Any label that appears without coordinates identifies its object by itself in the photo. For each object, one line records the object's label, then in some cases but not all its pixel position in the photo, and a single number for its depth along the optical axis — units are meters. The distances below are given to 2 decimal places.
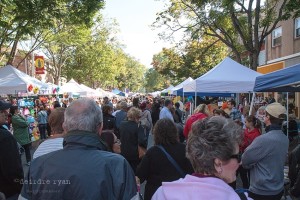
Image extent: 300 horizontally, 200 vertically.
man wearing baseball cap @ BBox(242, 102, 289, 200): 4.09
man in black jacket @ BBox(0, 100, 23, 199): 3.52
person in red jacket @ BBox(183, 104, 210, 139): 7.15
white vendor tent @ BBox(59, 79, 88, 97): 22.98
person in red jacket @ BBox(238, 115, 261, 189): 6.65
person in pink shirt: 1.69
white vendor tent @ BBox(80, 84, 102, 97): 25.73
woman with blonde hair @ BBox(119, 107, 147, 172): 6.22
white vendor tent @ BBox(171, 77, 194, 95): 20.42
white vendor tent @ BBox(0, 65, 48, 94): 11.16
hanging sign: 22.40
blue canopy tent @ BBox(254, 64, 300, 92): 5.31
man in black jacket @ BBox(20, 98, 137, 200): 2.05
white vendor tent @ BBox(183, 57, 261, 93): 9.66
